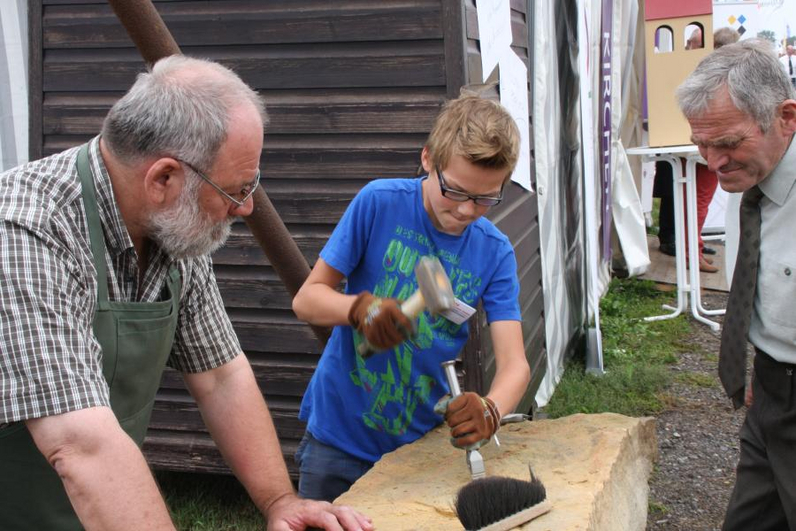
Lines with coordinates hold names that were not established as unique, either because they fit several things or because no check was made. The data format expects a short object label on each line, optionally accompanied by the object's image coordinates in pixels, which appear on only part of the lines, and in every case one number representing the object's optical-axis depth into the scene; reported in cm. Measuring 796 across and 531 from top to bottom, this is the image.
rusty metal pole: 229
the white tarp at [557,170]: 528
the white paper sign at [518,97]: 421
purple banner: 732
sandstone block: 221
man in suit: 262
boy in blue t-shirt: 233
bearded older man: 163
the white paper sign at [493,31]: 381
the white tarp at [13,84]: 415
